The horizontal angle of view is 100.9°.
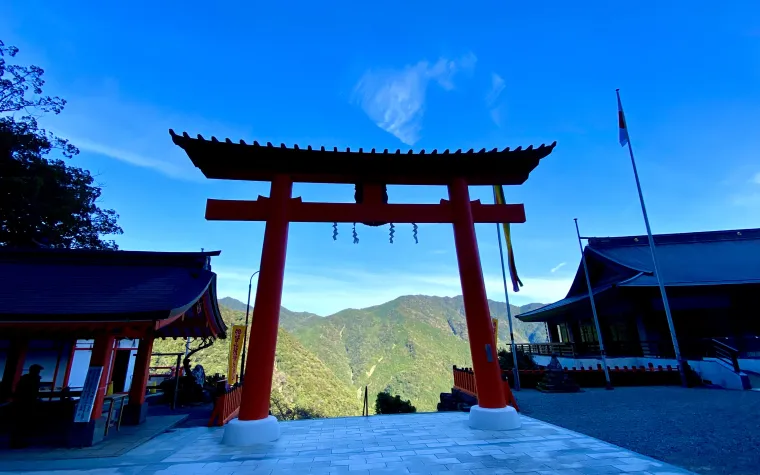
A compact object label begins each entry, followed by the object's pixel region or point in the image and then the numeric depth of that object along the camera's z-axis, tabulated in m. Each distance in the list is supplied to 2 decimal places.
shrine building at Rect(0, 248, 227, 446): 6.76
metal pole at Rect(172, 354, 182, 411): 12.57
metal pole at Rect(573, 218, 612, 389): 13.92
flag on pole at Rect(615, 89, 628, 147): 15.14
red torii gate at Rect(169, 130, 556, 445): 7.45
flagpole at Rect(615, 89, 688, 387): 13.57
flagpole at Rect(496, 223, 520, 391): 14.34
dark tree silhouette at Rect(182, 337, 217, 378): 14.75
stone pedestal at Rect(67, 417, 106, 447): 6.94
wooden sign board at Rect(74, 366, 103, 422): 6.94
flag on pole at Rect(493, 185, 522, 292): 10.41
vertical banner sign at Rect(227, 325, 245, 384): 11.76
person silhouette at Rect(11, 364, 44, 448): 7.02
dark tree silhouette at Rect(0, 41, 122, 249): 16.91
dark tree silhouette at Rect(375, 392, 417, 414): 13.59
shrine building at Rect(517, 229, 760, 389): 15.03
